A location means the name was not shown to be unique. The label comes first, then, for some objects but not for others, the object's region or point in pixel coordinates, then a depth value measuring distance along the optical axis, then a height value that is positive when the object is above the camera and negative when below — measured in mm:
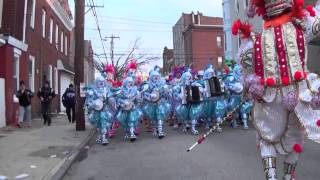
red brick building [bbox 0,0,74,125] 12224 +2796
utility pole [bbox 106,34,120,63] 40378 +7825
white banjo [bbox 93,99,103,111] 8560 -3
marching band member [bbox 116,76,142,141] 8803 -83
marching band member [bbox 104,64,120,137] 9022 +639
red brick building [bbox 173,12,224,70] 40685 +7940
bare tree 34559 +4874
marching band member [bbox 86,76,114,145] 8578 -54
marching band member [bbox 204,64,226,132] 10003 +34
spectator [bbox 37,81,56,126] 12908 +189
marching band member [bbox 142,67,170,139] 9237 +142
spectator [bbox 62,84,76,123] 13480 +175
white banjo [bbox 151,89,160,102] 9226 +229
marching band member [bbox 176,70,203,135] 9860 -39
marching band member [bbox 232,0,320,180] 3255 +212
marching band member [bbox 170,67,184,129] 10773 +410
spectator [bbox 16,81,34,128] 11877 +185
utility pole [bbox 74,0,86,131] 11519 +2112
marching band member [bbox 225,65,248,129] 10151 +403
